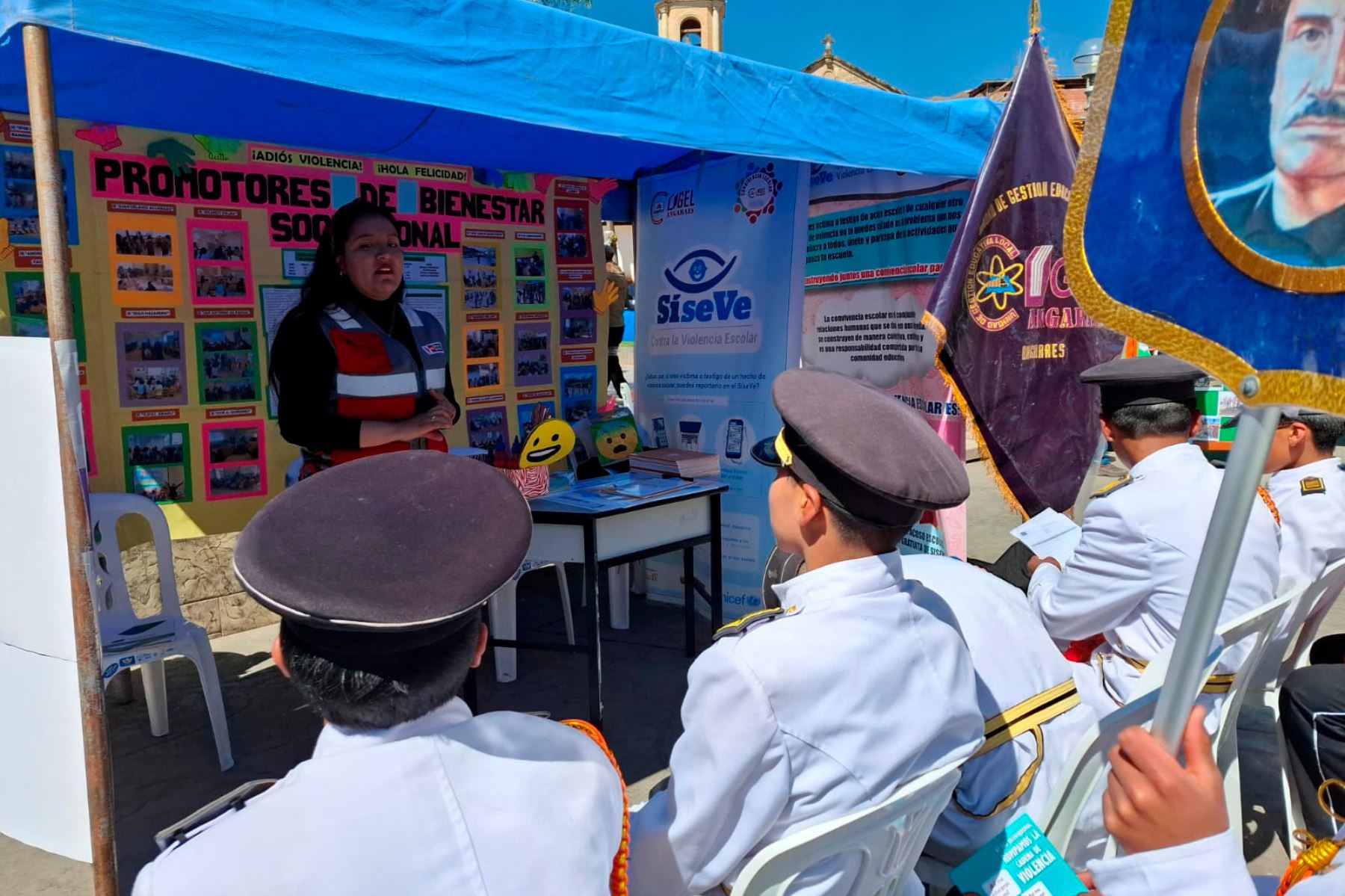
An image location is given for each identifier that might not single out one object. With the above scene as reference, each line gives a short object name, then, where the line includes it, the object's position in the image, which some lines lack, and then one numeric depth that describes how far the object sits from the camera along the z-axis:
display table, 3.31
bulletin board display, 3.79
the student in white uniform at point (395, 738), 0.93
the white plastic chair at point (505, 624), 3.81
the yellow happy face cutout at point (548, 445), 3.45
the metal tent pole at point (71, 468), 1.85
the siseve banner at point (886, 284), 4.01
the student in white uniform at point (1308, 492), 2.79
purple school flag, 3.52
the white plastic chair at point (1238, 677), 1.89
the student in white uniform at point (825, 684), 1.27
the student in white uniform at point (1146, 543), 2.21
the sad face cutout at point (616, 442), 4.27
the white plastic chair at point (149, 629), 3.03
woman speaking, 3.11
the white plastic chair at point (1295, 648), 2.55
